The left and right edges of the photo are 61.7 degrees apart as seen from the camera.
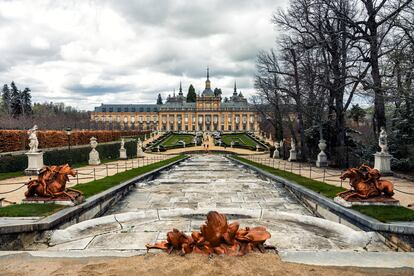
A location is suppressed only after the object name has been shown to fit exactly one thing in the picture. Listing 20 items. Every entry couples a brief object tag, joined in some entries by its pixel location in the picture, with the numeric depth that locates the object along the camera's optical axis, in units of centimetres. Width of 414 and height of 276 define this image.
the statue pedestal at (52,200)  742
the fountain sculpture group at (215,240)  414
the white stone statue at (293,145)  2949
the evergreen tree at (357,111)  4917
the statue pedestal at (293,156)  2909
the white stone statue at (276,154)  3668
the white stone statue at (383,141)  1561
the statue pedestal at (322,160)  2180
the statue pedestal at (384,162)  1568
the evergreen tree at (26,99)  6781
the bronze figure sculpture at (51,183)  745
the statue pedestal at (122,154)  3250
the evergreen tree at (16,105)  6300
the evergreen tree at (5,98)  6606
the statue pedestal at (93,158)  2500
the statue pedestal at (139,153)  3831
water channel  556
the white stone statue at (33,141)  1695
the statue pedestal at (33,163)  1681
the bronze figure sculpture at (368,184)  726
